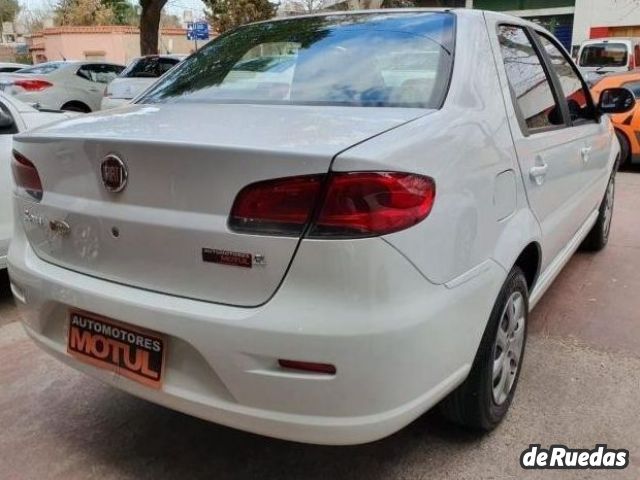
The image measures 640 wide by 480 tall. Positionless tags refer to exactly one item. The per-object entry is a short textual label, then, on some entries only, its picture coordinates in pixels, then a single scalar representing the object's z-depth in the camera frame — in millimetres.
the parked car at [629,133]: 8547
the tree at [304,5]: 28438
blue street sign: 18125
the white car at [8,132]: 3980
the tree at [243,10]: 33312
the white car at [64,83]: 11438
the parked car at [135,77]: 10797
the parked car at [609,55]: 16047
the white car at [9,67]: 15167
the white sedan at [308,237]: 1767
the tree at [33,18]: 61809
